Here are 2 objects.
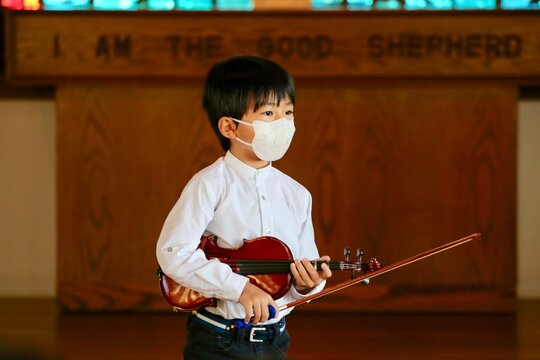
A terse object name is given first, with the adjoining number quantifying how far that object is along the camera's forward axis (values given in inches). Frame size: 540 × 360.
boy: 176.6
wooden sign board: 270.6
